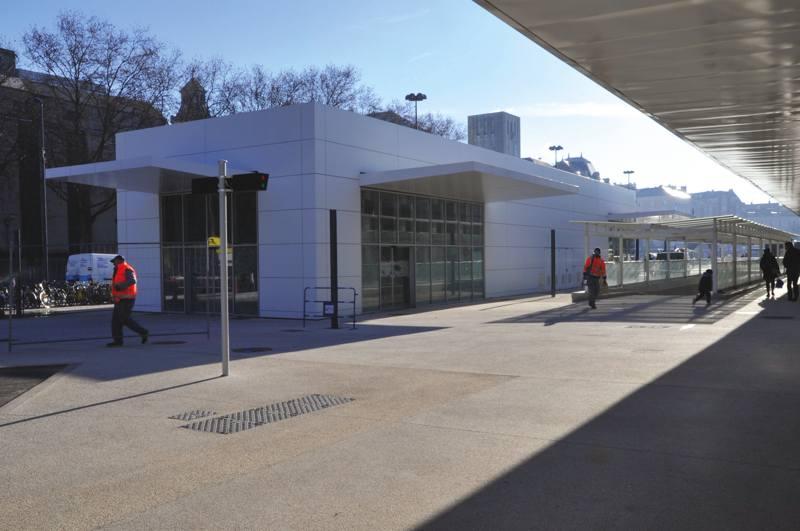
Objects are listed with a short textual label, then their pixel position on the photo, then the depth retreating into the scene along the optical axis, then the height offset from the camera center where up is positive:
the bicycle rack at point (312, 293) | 19.50 -0.92
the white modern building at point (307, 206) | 19.78 +1.68
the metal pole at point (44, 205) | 30.50 +2.68
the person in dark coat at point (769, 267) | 22.84 -0.46
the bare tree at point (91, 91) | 36.50 +9.29
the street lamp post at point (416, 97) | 54.06 +12.20
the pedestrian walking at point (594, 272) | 21.06 -0.48
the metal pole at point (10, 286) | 13.05 -0.40
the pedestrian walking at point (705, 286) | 21.47 -0.97
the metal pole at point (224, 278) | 10.06 -0.23
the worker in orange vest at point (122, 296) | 13.70 -0.62
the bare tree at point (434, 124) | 64.49 +12.67
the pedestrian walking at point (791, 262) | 21.67 -0.30
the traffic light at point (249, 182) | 10.19 +1.14
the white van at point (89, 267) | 34.88 -0.15
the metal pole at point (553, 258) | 28.12 -0.07
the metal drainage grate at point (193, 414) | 7.56 -1.62
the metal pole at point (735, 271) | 29.31 -0.76
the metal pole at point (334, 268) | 17.06 -0.19
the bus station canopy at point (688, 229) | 25.86 +1.01
